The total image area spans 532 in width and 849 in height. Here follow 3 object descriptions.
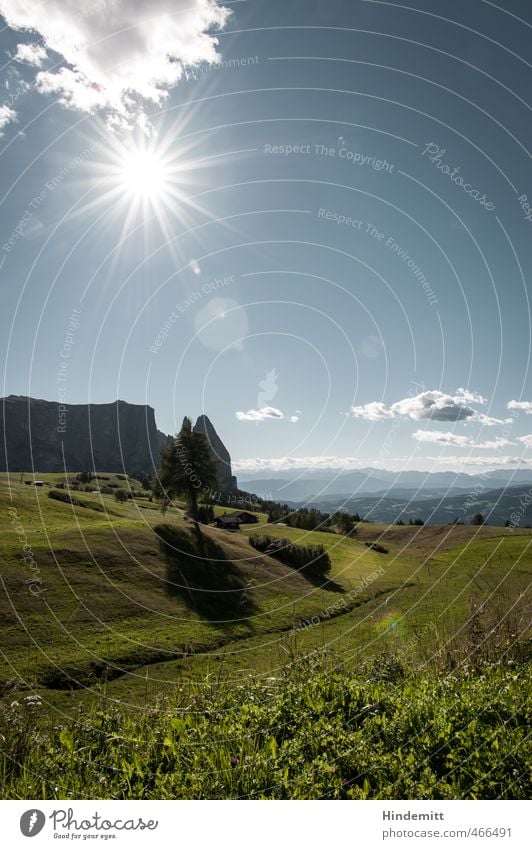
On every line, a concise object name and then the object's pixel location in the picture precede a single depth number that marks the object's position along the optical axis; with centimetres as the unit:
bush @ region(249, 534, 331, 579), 4294
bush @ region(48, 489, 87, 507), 5508
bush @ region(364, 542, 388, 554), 7146
